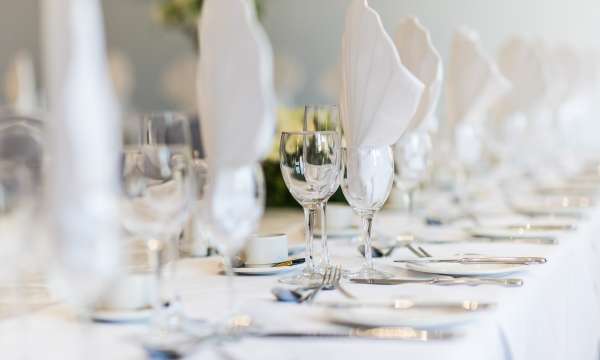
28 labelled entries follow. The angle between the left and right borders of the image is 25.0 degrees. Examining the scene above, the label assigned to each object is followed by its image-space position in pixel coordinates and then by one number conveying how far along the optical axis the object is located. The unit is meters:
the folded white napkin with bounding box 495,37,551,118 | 3.24
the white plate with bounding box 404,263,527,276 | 1.74
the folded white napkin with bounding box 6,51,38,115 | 5.49
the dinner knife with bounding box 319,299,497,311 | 1.54
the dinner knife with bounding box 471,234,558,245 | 2.03
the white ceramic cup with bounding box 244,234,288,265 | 1.83
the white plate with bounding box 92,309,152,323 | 1.53
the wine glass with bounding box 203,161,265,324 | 1.50
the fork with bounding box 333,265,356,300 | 1.64
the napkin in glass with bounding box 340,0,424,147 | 1.78
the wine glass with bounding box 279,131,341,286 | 1.72
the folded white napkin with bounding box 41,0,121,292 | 1.30
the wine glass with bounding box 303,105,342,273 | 1.84
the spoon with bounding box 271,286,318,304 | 1.62
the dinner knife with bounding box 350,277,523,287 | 1.68
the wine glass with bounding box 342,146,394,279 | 1.77
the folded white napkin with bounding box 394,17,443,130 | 2.12
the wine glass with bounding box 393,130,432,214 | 2.15
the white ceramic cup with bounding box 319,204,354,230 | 2.24
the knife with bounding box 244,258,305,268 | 1.83
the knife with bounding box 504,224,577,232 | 2.19
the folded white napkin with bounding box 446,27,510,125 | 2.57
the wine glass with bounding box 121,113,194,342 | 1.45
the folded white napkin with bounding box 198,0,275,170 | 1.49
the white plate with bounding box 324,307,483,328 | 1.47
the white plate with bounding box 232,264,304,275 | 1.79
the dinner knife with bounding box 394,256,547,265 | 1.81
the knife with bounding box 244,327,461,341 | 1.44
